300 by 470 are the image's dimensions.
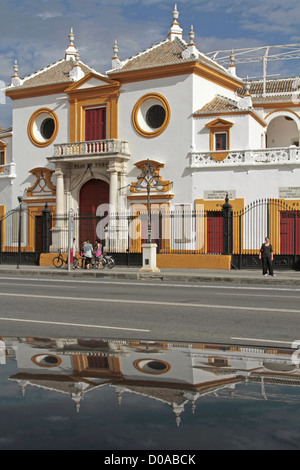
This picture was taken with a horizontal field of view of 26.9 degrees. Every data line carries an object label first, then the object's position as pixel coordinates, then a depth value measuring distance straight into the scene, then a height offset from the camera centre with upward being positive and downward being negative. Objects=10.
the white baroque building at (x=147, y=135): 32.03 +6.49
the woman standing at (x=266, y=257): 23.38 -0.22
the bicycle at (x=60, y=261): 29.87 -0.52
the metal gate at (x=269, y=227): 30.09 +1.17
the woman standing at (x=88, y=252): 29.20 -0.07
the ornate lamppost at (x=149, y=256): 25.84 -0.22
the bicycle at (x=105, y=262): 28.75 -0.52
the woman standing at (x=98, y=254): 28.97 -0.16
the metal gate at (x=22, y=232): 37.09 +1.10
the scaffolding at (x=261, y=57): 37.53 +12.01
